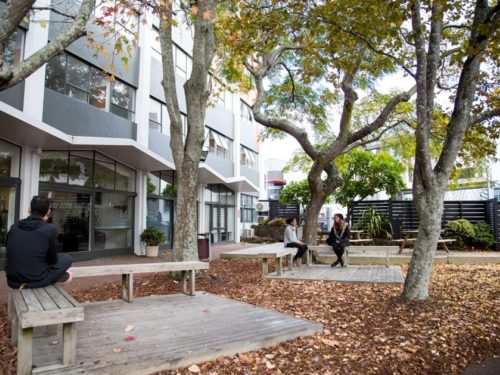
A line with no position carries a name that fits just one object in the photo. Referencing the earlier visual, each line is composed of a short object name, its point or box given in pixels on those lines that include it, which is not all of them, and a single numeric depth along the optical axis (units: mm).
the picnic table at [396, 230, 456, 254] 12664
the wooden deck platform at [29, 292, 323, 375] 3682
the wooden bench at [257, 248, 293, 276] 8562
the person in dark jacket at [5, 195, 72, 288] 4023
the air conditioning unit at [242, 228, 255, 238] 25766
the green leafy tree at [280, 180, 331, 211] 24328
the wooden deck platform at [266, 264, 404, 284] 8422
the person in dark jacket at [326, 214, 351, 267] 10672
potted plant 15039
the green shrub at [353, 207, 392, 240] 17109
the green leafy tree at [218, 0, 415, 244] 8500
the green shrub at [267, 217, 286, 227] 22766
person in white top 10258
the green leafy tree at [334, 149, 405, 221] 19656
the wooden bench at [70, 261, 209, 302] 5445
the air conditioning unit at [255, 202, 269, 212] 28705
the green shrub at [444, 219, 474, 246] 14852
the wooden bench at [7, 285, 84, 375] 3290
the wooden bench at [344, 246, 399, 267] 11133
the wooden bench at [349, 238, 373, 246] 16294
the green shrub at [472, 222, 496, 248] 14766
